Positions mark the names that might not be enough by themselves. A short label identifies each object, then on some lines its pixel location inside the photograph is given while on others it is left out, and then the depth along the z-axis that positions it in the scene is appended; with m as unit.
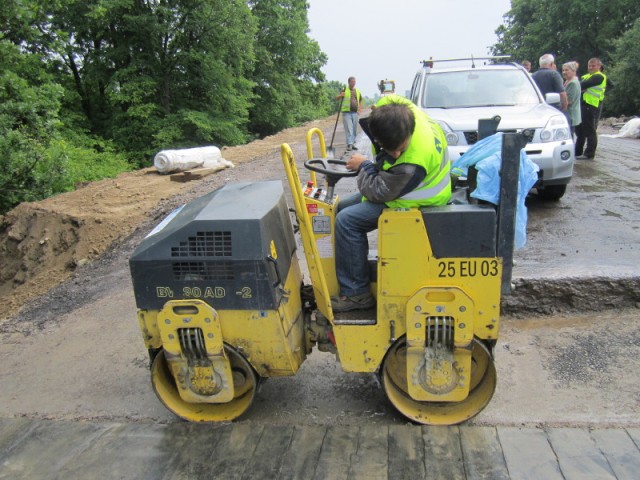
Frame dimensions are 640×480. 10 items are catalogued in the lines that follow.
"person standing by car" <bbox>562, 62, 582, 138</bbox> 8.45
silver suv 6.34
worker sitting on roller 2.78
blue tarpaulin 2.86
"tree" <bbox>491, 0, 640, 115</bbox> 31.09
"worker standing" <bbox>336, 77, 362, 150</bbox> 12.29
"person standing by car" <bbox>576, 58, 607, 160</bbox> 9.31
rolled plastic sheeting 11.63
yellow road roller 2.86
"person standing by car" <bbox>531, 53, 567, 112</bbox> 8.24
